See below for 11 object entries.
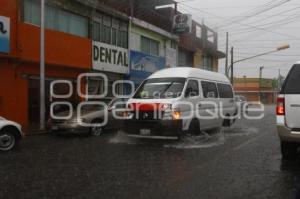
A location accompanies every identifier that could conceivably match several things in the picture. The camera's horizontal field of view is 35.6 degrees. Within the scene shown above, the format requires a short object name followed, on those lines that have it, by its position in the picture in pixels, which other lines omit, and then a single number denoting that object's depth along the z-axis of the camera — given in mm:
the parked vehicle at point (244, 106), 34344
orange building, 18219
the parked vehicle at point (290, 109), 9023
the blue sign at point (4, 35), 17562
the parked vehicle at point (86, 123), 16125
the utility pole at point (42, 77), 17938
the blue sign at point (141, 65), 27656
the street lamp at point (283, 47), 36500
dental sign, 23938
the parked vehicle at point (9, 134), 12164
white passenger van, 13359
